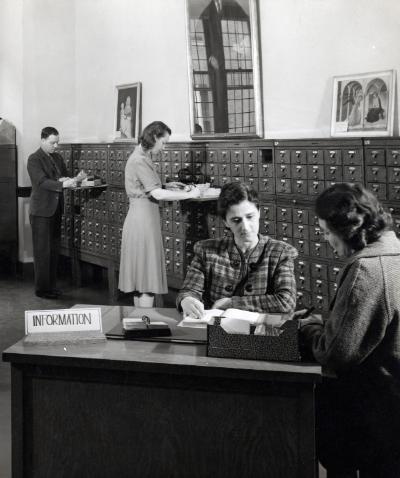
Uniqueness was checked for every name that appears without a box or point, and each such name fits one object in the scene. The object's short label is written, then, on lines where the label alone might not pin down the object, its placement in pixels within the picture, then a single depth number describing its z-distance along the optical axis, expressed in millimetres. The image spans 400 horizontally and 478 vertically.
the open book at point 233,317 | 2940
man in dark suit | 7812
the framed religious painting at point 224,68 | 6758
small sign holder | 2838
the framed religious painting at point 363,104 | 5523
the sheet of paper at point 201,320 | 3100
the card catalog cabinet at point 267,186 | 5258
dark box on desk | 2551
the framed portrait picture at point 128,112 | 8414
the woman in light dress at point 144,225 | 6223
